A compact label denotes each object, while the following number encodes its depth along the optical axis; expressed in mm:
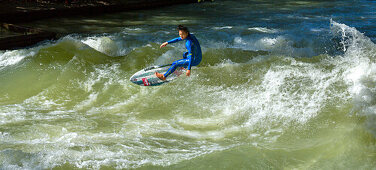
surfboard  15195
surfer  13609
